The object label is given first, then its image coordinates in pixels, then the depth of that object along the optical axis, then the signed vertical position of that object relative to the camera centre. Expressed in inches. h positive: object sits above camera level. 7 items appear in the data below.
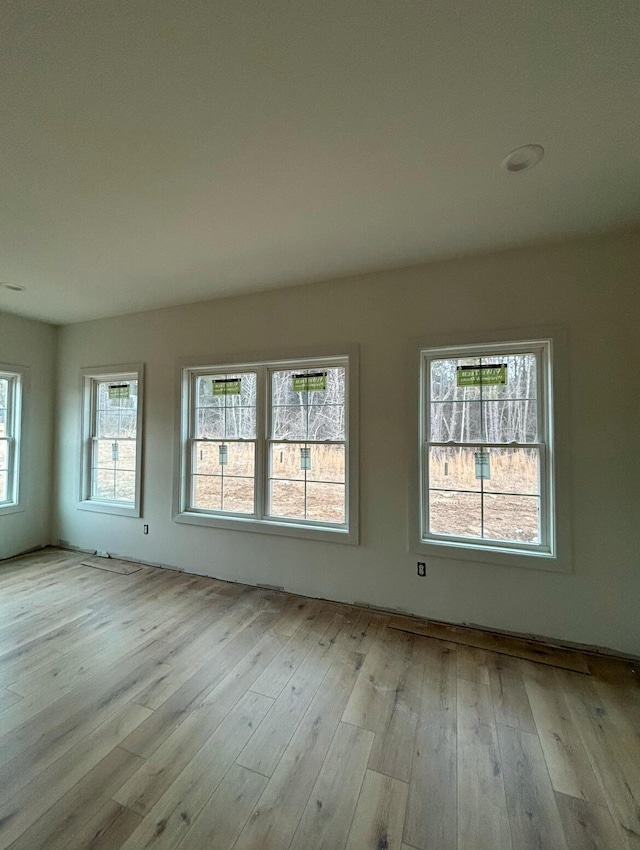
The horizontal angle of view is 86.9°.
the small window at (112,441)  152.6 -4.3
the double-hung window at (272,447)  119.2 -5.7
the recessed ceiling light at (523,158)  62.4 +52.4
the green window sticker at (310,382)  122.0 +18.4
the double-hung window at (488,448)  98.0 -4.5
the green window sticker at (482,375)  102.3 +17.9
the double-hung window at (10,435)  155.9 -1.8
